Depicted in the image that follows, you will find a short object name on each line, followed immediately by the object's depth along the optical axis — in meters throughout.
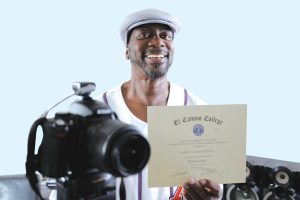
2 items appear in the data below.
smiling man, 1.11
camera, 0.65
